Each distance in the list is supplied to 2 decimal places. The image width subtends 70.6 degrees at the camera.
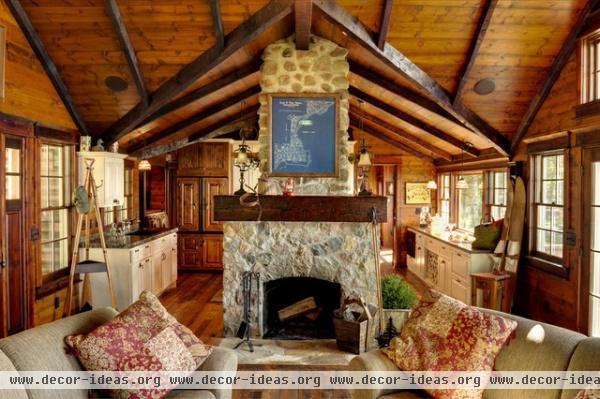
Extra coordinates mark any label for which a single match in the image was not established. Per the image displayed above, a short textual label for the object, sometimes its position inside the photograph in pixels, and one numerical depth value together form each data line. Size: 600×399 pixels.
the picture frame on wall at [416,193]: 9.20
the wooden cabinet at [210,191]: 8.55
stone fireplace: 4.89
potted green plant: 4.71
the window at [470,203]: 7.31
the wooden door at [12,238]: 3.94
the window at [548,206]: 4.58
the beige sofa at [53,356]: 2.00
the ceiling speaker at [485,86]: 4.61
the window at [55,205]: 4.73
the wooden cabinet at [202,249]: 8.59
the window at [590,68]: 3.91
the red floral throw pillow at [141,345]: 2.24
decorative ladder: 4.57
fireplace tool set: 4.60
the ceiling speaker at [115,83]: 4.79
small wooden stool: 4.99
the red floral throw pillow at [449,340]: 2.36
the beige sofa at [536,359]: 2.06
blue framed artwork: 4.93
